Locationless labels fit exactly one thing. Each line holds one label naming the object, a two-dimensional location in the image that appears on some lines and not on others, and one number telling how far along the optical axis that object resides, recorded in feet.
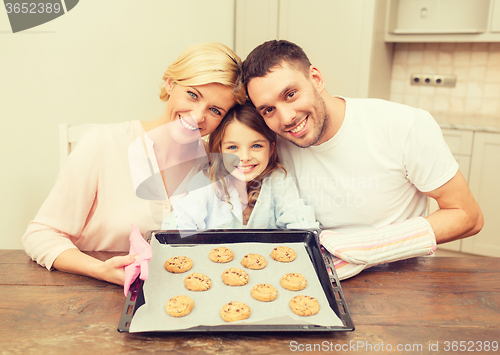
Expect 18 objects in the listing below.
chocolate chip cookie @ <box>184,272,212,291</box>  3.28
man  4.26
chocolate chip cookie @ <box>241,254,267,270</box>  3.62
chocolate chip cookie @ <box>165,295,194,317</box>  2.90
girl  4.53
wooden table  2.58
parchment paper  2.79
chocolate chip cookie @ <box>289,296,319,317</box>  2.90
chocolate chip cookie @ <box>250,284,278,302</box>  3.17
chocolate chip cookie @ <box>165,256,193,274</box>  3.48
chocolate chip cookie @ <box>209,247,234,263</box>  3.66
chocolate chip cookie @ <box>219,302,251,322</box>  2.82
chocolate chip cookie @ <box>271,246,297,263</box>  3.69
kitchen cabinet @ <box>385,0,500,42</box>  9.25
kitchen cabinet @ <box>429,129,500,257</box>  8.84
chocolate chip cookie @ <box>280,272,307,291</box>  3.28
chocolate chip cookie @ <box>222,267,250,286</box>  3.38
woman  4.25
